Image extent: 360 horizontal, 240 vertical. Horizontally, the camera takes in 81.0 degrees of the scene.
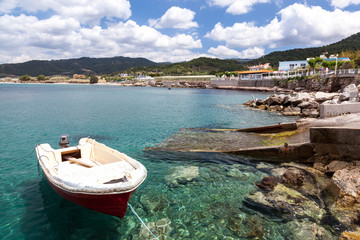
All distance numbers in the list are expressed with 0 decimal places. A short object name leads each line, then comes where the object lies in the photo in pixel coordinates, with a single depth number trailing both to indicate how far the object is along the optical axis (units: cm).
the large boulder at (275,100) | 3472
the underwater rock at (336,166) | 929
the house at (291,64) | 10419
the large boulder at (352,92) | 2151
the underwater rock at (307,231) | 617
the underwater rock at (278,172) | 998
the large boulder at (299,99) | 2979
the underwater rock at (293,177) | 894
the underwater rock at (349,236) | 568
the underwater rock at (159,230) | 634
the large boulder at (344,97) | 2215
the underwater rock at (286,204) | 709
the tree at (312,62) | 7637
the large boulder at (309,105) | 2831
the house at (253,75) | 9668
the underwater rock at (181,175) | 963
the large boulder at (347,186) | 723
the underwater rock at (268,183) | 873
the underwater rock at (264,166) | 1095
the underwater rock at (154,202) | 767
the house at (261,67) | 13880
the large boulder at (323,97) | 3072
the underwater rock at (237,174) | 997
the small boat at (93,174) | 618
